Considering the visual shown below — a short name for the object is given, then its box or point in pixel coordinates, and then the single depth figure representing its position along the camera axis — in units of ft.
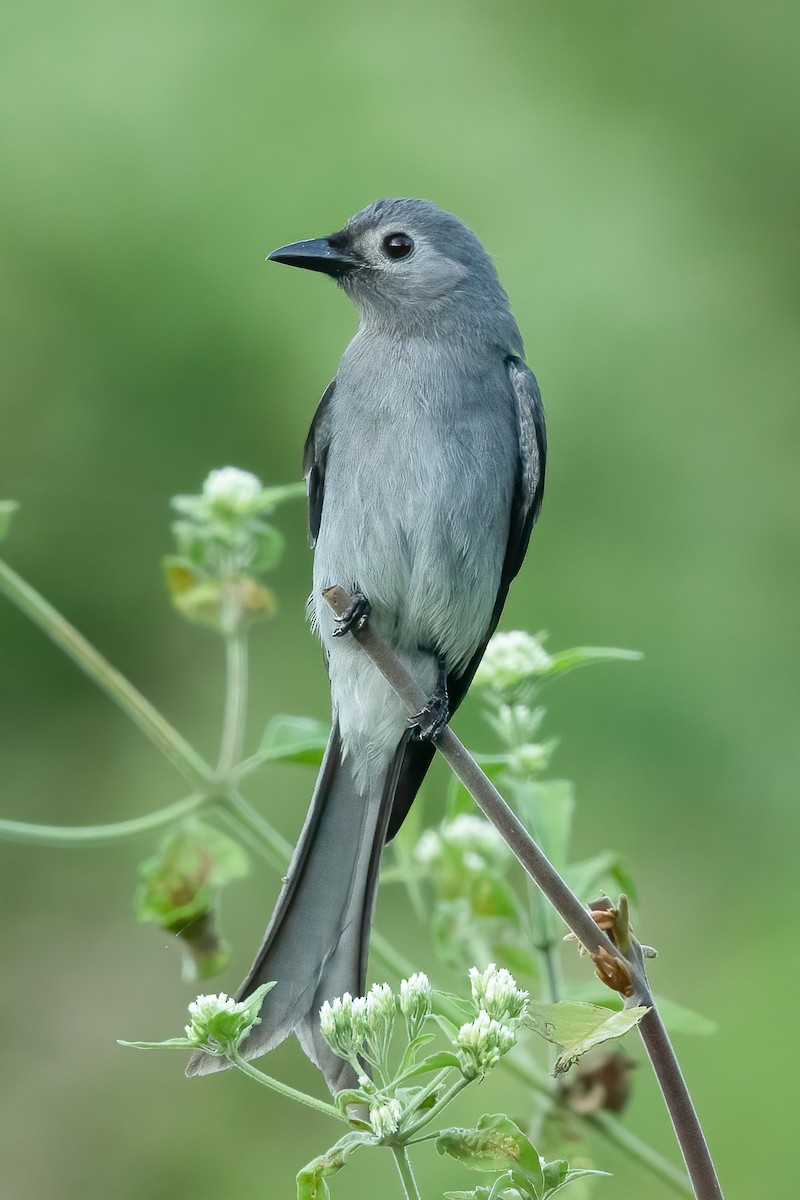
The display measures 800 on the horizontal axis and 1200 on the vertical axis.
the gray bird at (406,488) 17.19
